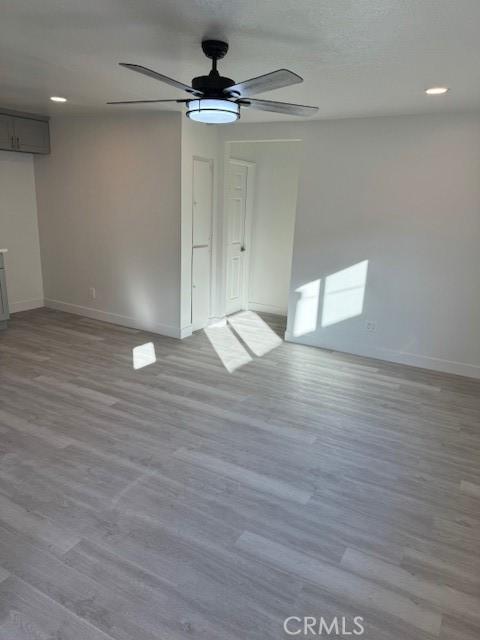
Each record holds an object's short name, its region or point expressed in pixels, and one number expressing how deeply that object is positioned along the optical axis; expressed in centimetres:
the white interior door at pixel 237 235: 588
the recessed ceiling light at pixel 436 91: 314
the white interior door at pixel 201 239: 501
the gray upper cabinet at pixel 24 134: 516
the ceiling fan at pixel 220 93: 215
